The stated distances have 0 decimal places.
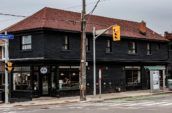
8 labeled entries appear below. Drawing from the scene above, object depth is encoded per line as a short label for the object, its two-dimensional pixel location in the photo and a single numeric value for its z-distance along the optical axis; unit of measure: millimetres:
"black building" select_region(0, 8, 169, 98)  30332
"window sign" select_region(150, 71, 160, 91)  34899
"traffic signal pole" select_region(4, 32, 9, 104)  26139
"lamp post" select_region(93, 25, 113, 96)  29723
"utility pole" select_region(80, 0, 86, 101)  27263
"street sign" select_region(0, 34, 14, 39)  25842
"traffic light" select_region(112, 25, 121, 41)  28746
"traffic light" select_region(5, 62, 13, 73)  26256
